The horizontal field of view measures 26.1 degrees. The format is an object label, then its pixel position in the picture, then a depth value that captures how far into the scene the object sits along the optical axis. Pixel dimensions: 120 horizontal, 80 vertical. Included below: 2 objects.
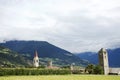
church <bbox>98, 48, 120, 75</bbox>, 192.55
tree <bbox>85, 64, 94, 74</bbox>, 171.75
